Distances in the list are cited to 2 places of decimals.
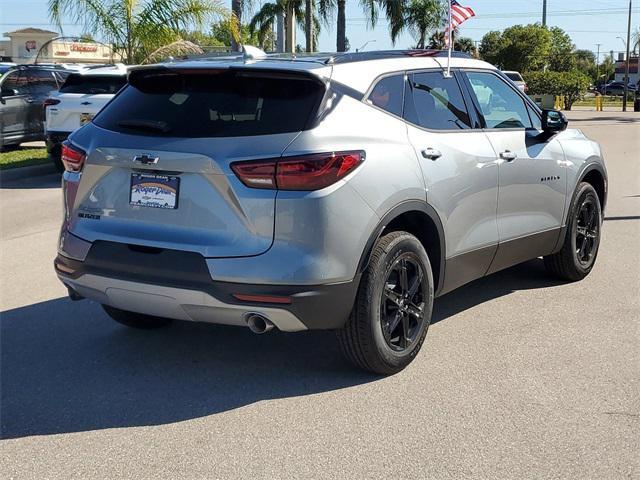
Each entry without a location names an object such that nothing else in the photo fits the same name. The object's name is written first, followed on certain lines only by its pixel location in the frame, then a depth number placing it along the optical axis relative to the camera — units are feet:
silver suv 13.43
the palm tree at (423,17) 141.90
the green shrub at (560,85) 157.07
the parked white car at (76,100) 42.22
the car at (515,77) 119.02
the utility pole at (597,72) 378.44
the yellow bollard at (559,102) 154.18
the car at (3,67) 64.44
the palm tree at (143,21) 54.65
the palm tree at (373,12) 114.62
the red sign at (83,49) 122.76
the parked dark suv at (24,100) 52.60
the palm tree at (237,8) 66.05
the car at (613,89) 287.07
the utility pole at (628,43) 166.24
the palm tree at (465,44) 183.05
